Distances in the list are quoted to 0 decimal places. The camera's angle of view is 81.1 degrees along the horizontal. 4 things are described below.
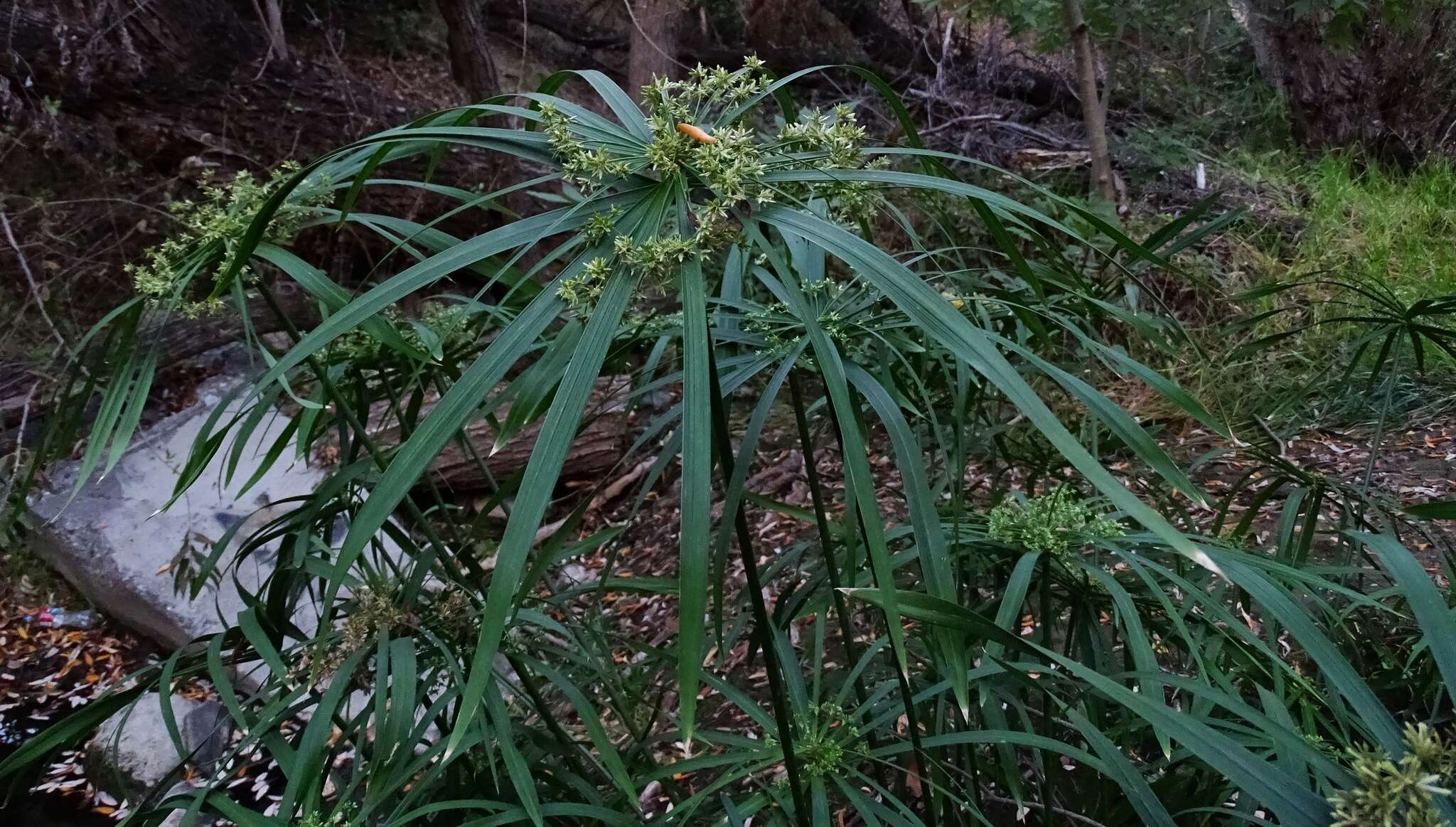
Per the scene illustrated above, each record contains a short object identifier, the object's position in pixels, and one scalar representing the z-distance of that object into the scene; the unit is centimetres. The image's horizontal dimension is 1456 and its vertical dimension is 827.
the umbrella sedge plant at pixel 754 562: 50
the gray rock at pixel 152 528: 281
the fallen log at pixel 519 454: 291
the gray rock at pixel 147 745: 230
